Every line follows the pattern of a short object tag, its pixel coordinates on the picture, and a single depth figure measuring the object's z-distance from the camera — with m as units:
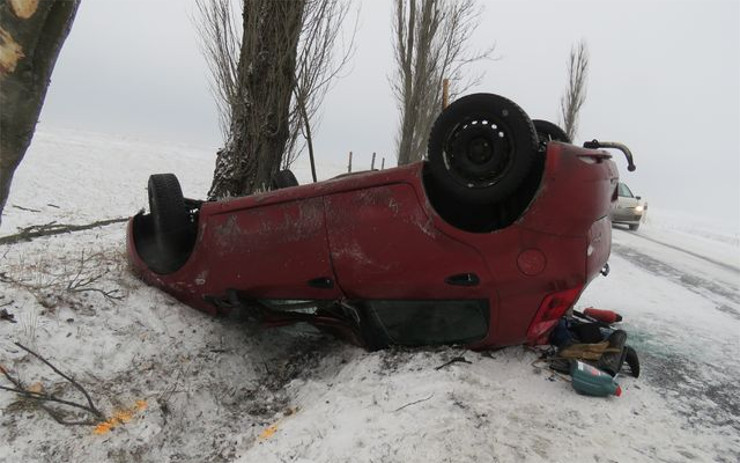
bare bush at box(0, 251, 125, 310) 3.11
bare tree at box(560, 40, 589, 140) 24.34
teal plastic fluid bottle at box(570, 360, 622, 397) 2.51
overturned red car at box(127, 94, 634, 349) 2.52
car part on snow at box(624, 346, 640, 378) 2.89
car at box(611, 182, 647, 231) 16.16
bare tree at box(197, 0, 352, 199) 6.24
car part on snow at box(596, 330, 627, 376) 2.79
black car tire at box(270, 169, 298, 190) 4.10
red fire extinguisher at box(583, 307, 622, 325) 3.64
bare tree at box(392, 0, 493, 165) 14.97
